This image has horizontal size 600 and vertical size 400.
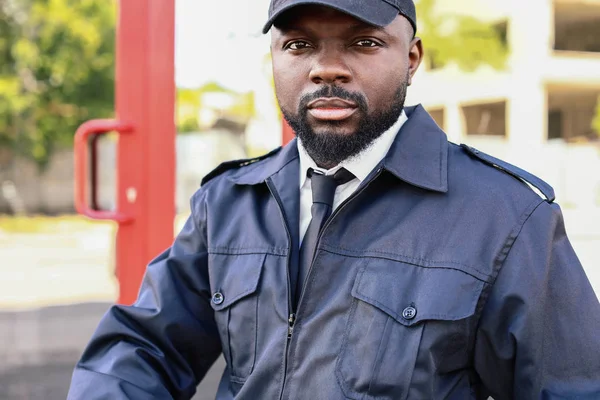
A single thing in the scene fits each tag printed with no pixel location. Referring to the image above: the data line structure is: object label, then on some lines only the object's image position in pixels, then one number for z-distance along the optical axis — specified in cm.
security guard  124
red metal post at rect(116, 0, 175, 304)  232
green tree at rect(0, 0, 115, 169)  1596
